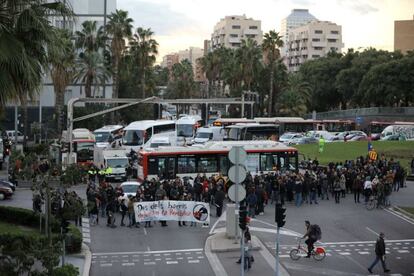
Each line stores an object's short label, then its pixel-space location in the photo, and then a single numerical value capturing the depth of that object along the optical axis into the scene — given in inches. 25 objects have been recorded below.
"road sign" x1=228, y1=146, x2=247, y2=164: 855.1
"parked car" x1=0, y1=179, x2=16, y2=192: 1521.9
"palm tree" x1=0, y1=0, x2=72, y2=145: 599.5
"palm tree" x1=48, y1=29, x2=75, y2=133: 2574.8
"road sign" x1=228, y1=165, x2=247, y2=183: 847.0
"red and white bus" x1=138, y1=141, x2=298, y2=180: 1614.2
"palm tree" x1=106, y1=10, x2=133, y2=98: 2987.2
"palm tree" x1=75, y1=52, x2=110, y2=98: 2878.9
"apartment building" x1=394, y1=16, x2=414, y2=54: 5497.0
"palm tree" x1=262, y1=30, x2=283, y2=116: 3641.7
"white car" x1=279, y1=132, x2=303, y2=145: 2751.0
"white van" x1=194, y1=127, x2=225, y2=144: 2511.1
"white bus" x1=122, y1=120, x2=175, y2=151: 2268.8
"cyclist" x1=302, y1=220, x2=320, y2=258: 942.4
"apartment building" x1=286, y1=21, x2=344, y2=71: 7244.1
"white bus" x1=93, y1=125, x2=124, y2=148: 2485.2
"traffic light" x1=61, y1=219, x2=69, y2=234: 837.8
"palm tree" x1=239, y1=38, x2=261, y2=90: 3745.1
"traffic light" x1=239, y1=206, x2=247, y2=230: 790.8
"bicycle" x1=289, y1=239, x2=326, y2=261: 948.6
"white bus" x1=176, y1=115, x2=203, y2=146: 2630.4
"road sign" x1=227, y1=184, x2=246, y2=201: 840.3
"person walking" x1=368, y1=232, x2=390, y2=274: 871.7
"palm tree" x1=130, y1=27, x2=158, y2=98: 3351.4
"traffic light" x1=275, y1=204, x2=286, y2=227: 788.0
